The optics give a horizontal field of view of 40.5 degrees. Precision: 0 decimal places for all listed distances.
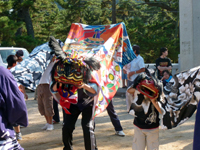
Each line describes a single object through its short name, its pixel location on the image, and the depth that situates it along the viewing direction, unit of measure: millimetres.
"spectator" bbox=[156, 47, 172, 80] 5945
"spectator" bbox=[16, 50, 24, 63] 6150
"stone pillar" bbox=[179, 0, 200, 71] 10500
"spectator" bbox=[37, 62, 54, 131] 5707
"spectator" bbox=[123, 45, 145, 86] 6598
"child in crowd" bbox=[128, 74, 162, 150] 3527
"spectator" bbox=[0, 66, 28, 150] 2604
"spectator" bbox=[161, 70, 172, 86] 4716
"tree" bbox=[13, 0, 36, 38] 21359
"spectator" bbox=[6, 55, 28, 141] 5227
